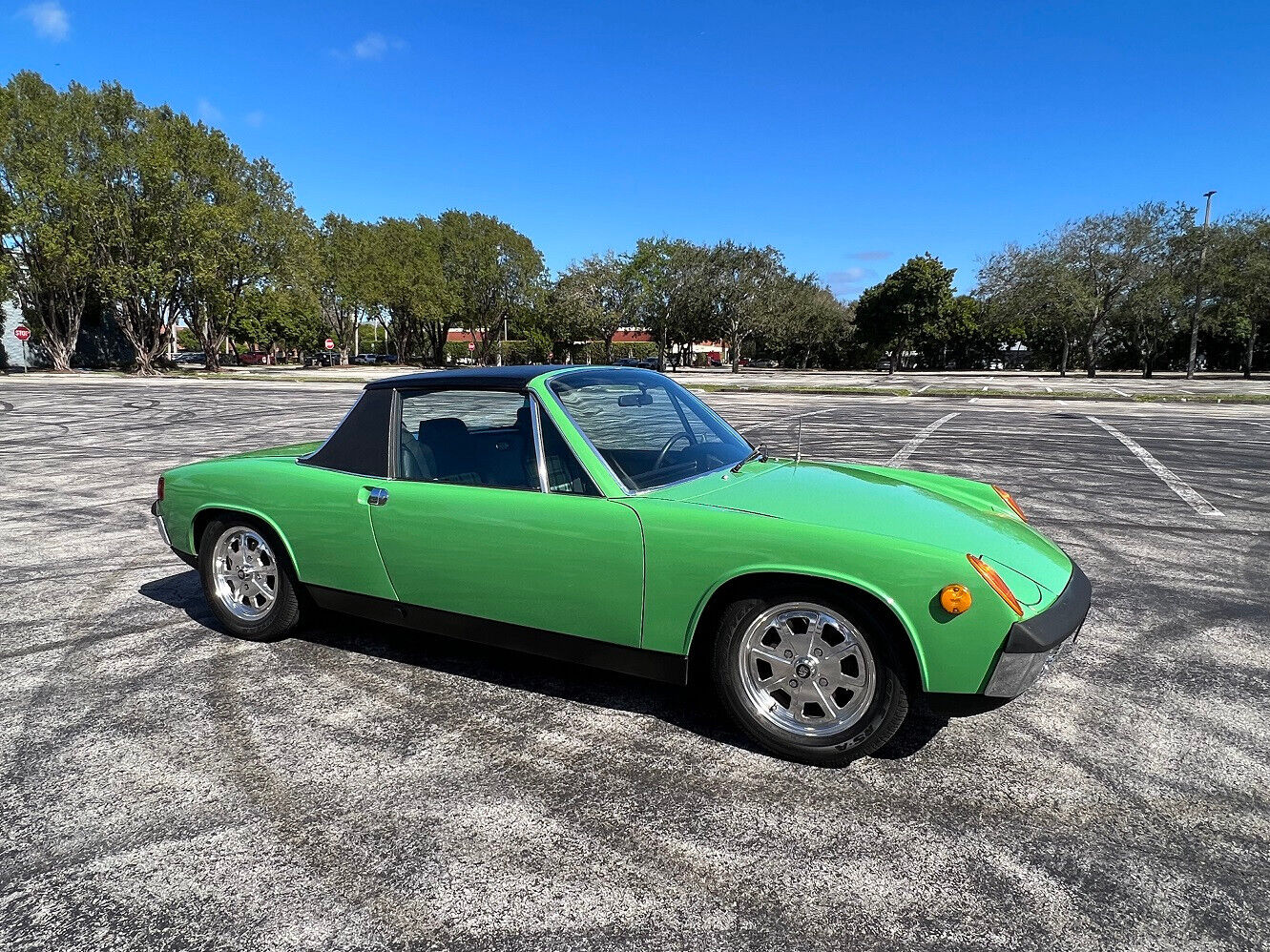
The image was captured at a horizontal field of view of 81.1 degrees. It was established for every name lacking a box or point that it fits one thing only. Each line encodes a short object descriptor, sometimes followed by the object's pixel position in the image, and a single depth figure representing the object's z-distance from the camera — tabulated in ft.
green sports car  8.64
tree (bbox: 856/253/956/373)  199.62
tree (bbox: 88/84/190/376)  115.65
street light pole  130.11
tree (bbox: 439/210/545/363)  193.77
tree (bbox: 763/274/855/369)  204.44
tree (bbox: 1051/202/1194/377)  134.82
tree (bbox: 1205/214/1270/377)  131.64
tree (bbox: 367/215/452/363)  178.70
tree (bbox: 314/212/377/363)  178.50
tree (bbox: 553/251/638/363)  201.67
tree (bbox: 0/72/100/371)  110.52
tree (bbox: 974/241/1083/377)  140.67
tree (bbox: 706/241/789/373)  190.08
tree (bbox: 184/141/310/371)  123.03
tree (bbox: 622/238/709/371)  191.21
